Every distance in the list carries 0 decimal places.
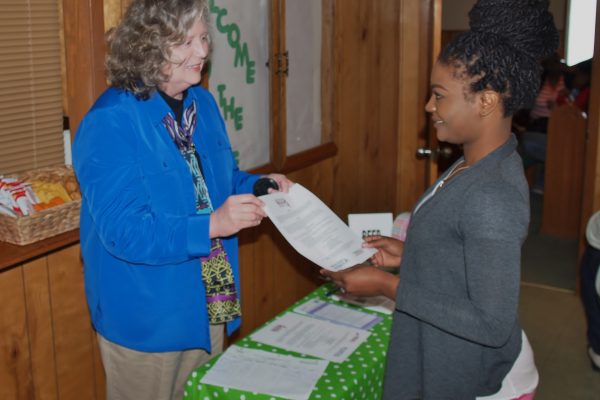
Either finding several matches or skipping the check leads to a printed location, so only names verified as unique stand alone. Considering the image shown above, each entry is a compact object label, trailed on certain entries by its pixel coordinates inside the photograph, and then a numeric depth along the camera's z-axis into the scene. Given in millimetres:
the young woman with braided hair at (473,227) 1382
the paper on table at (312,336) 2082
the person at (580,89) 5586
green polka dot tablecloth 1870
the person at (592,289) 3412
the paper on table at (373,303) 2393
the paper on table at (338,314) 2289
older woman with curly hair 1831
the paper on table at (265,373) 1866
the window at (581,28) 4199
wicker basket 2037
